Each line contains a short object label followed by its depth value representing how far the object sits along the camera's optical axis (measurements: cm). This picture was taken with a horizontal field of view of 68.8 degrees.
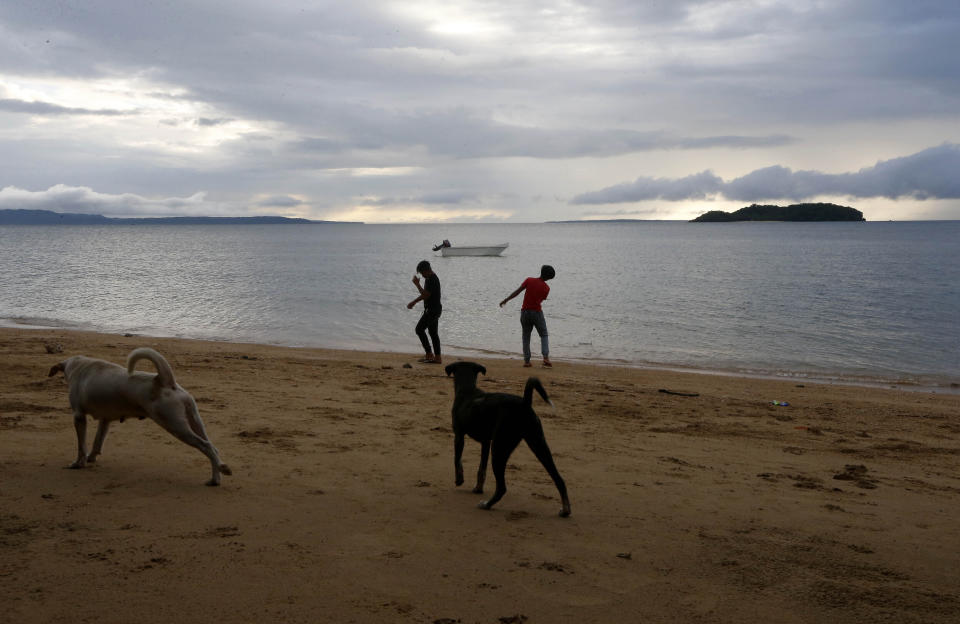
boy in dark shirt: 1407
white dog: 498
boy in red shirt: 1381
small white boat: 8012
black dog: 474
